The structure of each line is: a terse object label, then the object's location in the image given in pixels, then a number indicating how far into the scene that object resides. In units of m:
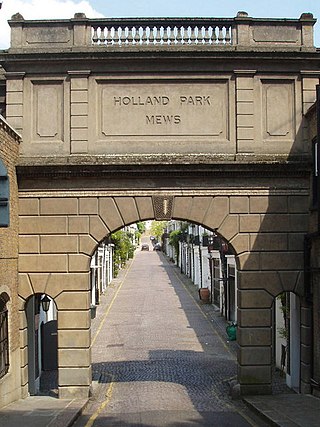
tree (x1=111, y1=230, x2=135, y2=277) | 54.44
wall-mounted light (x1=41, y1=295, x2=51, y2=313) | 18.43
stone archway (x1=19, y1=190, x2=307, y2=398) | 15.67
